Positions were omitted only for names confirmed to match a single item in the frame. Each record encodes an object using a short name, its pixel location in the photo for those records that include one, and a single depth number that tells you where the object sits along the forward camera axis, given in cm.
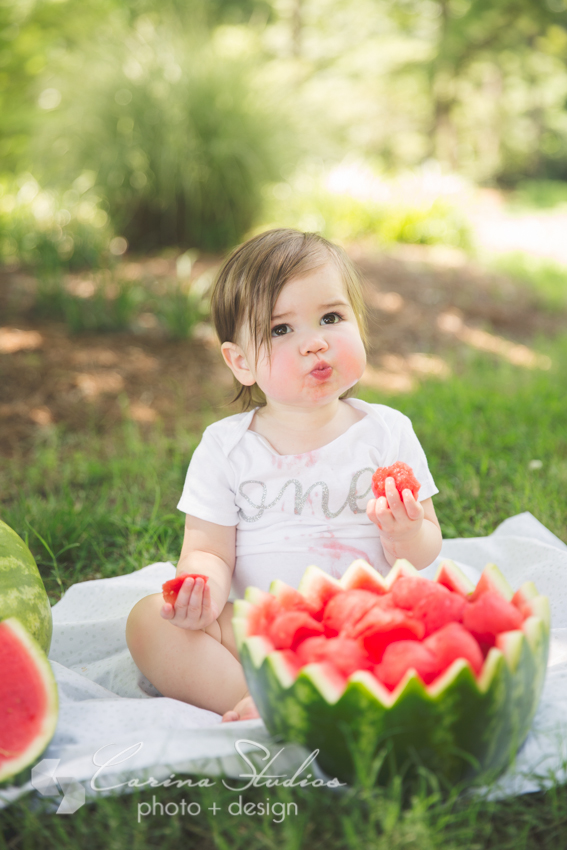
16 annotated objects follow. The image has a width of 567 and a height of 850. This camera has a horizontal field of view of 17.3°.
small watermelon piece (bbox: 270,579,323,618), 152
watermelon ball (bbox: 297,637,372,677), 146
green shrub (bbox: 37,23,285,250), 541
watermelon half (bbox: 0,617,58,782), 150
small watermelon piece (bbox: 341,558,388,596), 155
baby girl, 162
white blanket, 149
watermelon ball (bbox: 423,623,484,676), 145
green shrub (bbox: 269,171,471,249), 640
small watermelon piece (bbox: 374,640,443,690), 145
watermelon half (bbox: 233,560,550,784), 143
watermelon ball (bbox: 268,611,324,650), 149
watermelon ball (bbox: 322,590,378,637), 149
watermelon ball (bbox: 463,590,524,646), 147
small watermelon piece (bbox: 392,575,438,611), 149
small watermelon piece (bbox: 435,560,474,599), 154
